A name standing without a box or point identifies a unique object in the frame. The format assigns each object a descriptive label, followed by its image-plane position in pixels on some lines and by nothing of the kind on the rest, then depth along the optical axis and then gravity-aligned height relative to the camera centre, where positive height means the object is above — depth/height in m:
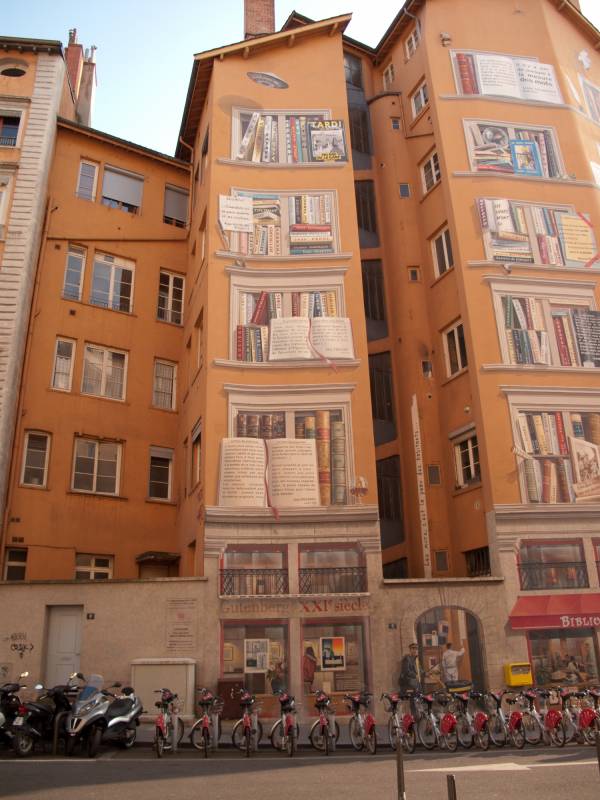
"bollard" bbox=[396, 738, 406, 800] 7.58 -1.10
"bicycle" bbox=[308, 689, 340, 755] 13.20 -1.16
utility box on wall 16.86 -0.18
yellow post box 17.44 -0.37
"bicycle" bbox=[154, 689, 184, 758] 12.77 -1.00
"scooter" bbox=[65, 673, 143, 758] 12.62 -0.81
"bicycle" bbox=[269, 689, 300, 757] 12.89 -1.11
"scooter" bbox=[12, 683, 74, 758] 12.50 -0.78
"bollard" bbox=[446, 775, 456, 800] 6.23 -1.05
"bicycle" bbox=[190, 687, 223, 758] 13.06 -1.00
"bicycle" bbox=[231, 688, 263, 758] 13.12 -1.10
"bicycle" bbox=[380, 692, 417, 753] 13.12 -1.15
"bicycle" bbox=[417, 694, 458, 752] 13.28 -1.22
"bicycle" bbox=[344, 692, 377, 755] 13.13 -1.12
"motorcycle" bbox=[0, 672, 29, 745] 12.73 -0.59
